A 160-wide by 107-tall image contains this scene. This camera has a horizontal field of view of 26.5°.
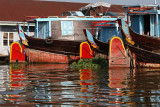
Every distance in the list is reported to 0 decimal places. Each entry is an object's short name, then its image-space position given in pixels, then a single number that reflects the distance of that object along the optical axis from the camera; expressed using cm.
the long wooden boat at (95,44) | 2214
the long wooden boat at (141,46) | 1798
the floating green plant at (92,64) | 1948
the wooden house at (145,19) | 1980
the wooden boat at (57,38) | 2536
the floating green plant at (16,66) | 2072
